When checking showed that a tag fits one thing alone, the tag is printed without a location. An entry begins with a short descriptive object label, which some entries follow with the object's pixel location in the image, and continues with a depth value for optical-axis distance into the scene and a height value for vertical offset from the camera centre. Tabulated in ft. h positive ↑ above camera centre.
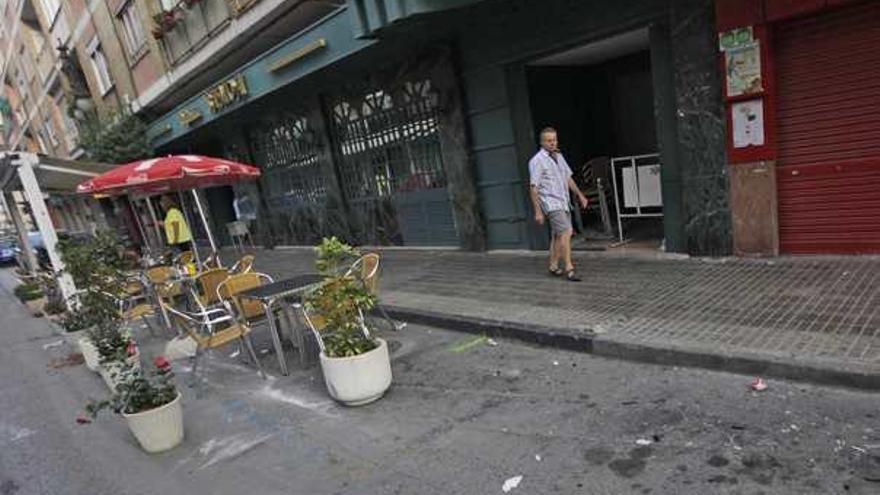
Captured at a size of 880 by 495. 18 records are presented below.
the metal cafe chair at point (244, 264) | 25.58 -3.15
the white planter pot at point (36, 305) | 39.83 -5.08
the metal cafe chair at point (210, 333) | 18.16 -4.34
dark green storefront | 21.89 +2.08
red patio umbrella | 25.22 +1.50
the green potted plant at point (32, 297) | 40.25 -4.60
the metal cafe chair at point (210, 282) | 23.12 -3.30
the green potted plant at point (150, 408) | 13.78 -4.70
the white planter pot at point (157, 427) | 13.75 -5.15
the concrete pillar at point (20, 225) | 37.32 +0.57
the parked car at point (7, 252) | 94.31 -2.42
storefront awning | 28.91 +3.02
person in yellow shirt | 38.34 -1.31
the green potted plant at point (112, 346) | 17.11 -3.92
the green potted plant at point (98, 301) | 17.83 -2.81
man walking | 22.07 -2.00
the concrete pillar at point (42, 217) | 26.19 +0.61
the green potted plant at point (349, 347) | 14.62 -4.47
